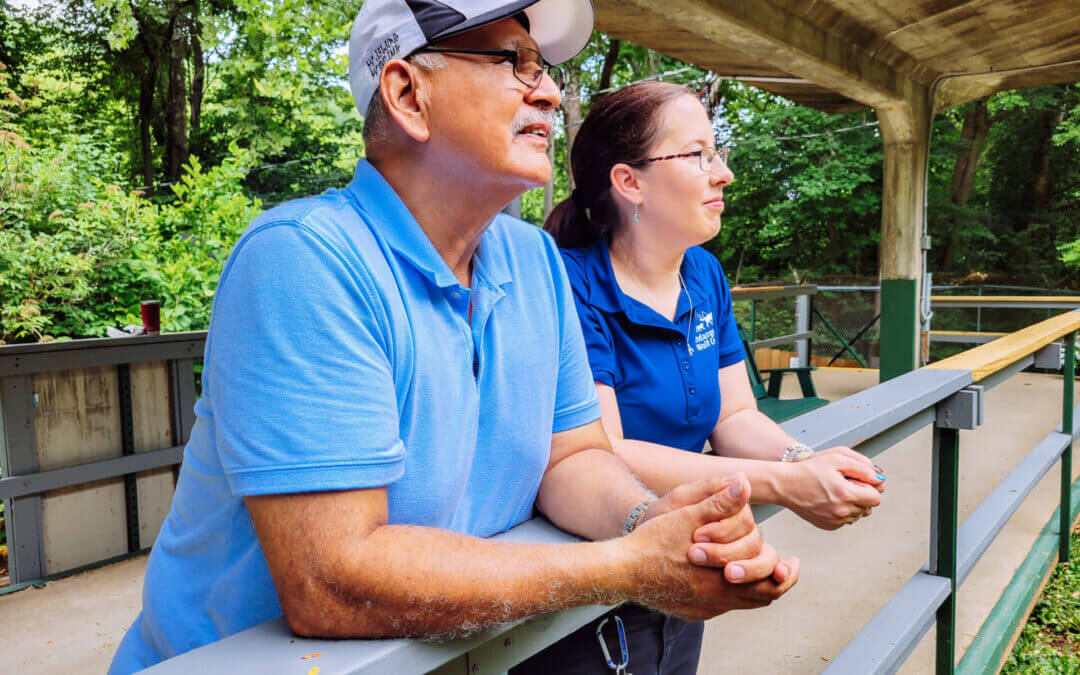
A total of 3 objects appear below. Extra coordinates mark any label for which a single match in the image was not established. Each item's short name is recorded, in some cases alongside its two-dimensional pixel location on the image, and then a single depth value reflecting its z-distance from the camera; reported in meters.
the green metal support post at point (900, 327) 7.13
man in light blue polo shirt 0.74
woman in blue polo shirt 1.45
